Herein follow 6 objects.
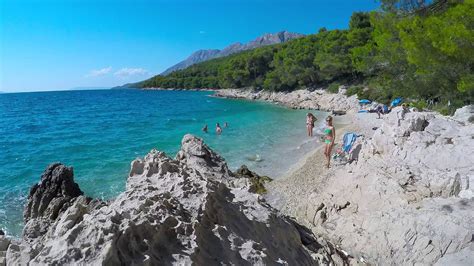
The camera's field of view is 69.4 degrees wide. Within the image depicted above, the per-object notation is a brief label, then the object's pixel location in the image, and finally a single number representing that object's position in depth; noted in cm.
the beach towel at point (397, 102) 2799
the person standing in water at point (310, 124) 2300
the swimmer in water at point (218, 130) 2828
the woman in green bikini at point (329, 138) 1427
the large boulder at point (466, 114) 1215
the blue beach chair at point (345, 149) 1463
